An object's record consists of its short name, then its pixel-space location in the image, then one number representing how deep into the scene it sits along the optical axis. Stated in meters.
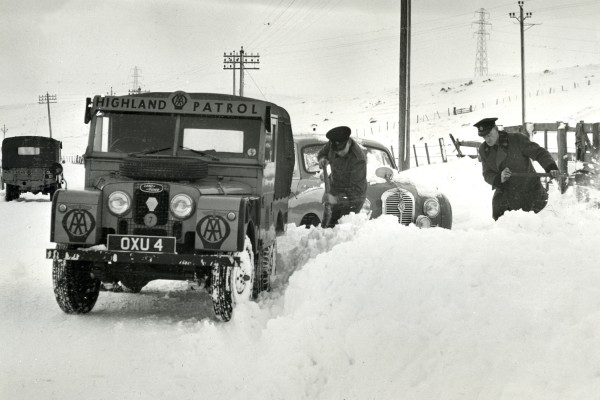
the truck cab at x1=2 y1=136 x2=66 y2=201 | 27.94
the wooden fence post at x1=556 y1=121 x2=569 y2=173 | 15.87
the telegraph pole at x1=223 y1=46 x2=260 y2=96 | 51.91
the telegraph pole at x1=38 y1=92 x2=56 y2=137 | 88.12
